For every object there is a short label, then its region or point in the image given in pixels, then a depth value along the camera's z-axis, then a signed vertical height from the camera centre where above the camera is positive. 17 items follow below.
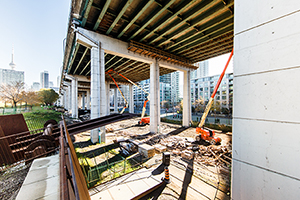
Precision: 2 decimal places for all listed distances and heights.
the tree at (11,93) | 26.08 +1.49
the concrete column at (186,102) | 20.53 -0.71
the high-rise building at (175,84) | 116.19 +14.85
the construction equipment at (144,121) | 21.58 -4.19
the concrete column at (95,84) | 11.62 +1.51
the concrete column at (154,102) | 16.39 -0.47
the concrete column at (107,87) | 36.69 +3.87
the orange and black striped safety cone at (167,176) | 5.93 -4.01
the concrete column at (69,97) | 37.57 +0.70
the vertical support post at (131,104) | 42.19 -1.93
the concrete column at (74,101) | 28.84 -0.49
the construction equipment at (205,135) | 11.28 -3.70
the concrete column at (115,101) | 45.69 -0.85
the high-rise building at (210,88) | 51.61 +5.40
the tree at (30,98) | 29.23 +0.36
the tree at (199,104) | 37.07 -1.94
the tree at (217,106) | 35.21 -2.36
